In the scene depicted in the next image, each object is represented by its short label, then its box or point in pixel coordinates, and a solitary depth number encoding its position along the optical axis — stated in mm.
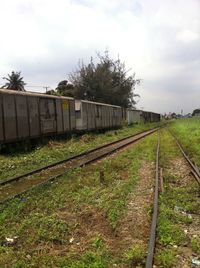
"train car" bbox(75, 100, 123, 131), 18017
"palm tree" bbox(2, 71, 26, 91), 44630
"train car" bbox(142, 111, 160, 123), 45465
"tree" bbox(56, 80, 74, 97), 37360
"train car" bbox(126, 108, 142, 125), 33932
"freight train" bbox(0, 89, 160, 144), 10658
